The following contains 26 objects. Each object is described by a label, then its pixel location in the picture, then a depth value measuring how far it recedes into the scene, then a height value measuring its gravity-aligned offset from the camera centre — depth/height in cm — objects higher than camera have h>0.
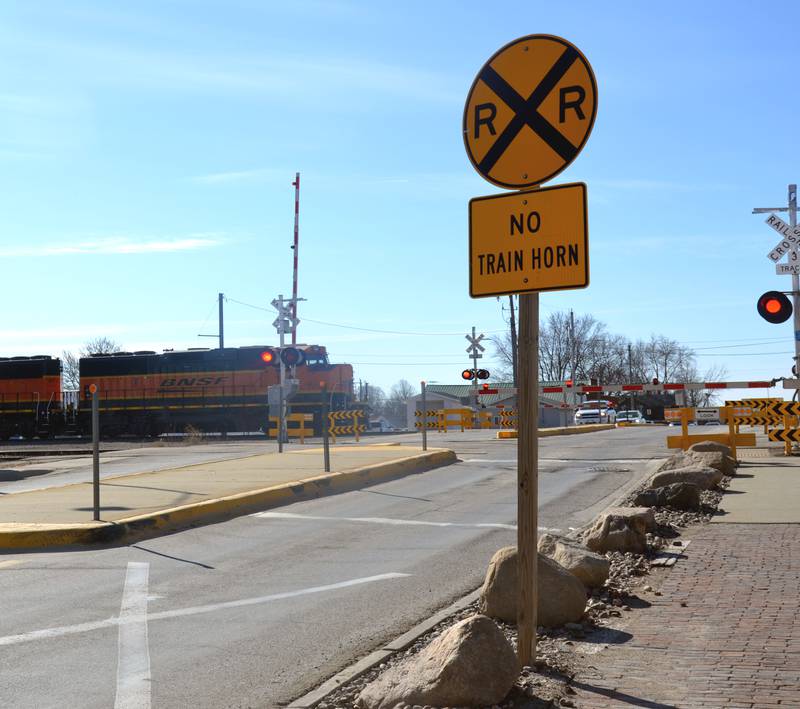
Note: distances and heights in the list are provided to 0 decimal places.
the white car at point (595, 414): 6781 -104
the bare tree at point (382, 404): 17414 -50
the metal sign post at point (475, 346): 4759 +268
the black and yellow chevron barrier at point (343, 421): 3216 -81
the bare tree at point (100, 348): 10942 +642
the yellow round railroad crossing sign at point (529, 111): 493 +150
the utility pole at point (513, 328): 5186 +428
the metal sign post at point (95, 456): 1044 -58
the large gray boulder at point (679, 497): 1171 -120
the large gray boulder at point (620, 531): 884 -122
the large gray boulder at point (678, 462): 1609 -109
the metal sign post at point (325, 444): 1578 -71
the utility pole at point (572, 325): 9334 +737
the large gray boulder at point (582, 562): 725 -123
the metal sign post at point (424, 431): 2158 -68
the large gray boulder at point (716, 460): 1566 -101
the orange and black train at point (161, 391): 4388 +57
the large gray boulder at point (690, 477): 1327 -109
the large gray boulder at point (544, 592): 630 -126
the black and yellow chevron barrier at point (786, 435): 1955 -76
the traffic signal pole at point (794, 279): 1848 +226
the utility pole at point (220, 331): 7562 +557
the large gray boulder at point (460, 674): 457 -131
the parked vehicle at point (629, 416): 7316 -135
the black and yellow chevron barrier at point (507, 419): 3751 -73
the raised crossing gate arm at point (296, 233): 2800 +491
